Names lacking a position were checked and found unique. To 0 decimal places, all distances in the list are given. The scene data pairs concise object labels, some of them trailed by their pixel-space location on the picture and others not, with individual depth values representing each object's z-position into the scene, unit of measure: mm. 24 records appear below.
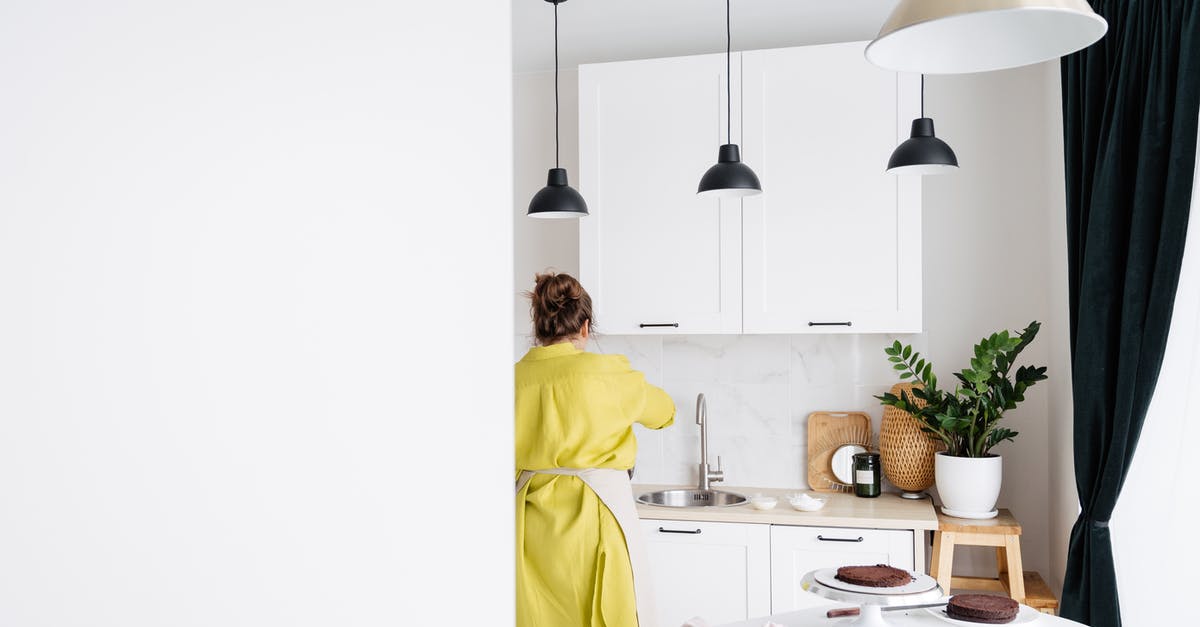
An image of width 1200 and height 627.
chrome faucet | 2959
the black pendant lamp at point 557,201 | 2398
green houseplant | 2520
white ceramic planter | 2516
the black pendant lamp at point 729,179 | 2172
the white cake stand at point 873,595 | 1371
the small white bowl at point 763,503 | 2607
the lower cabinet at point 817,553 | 2479
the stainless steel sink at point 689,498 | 2928
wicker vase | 2717
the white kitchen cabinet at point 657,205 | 2775
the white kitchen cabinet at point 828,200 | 2629
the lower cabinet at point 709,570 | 2566
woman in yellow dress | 2115
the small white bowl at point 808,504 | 2588
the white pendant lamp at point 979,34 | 985
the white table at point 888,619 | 1538
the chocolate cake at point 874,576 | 1476
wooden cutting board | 2932
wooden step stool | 2443
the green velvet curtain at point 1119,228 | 1842
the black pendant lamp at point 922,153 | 2035
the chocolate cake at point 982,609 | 1418
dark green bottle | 2766
